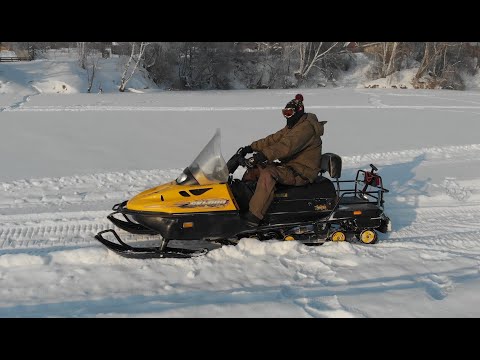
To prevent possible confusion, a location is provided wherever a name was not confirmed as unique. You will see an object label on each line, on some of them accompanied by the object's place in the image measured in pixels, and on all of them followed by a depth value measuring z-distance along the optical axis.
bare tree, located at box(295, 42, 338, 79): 35.22
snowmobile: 3.92
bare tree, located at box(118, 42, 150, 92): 26.44
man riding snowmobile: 4.09
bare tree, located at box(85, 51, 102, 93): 25.78
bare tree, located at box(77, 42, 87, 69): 28.16
